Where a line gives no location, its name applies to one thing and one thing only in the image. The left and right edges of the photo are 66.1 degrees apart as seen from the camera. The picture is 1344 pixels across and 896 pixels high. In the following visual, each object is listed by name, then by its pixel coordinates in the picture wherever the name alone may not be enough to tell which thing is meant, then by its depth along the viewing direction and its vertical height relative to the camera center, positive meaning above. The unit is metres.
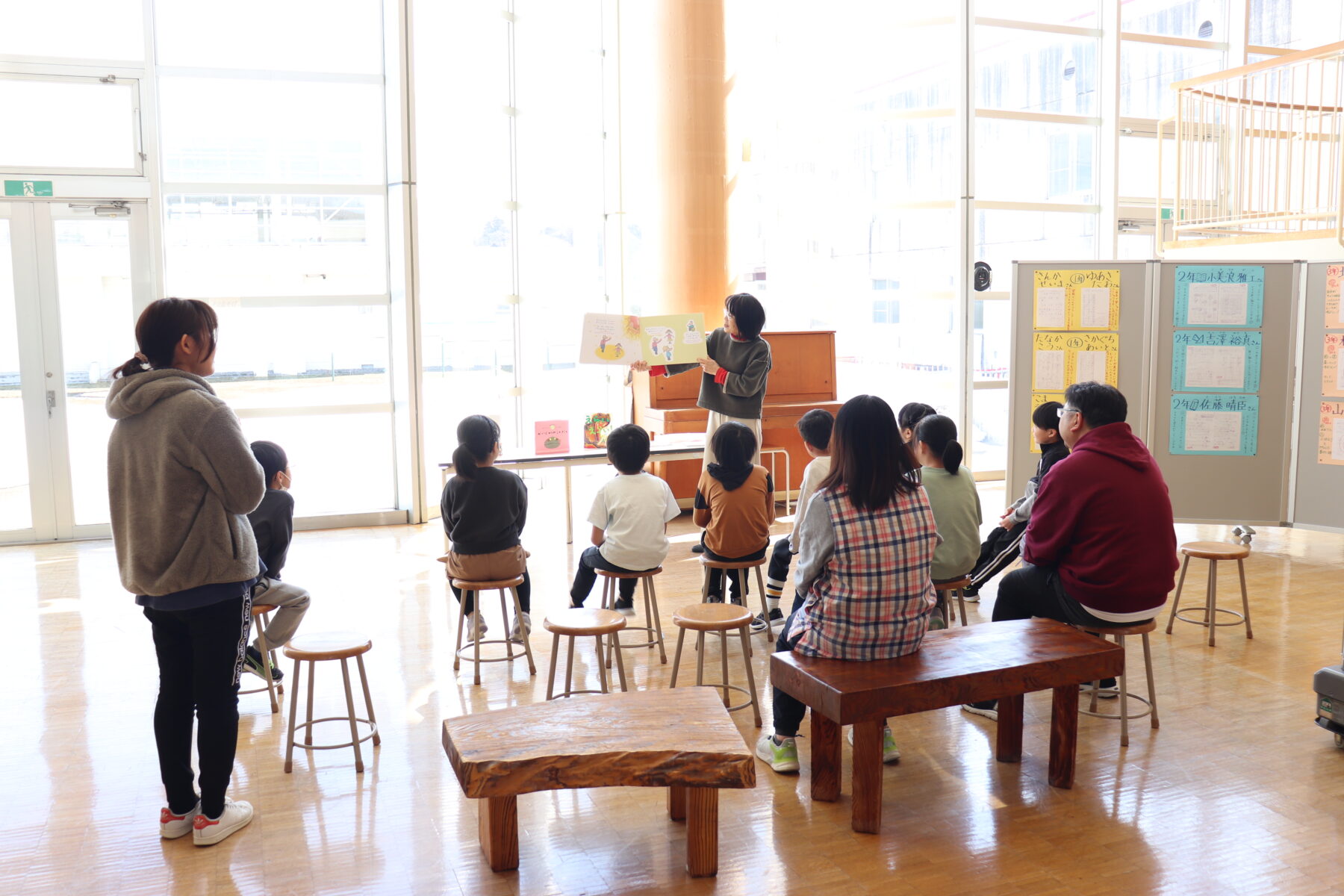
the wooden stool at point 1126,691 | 3.43 -1.22
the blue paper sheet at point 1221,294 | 6.11 +0.25
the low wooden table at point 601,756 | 2.51 -1.01
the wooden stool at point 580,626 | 3.51 -0.96
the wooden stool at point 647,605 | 4.22 -1.16
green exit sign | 6.36 +0.99
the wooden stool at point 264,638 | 3.77 -1.08
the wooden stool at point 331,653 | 3.29 -0.98
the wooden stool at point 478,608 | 4.04 -1.10
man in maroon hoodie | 3.40 -0.64
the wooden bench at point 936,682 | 2.78 -0.95
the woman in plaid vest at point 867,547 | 2.84 -0.57
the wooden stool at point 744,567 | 4.23 -1.02
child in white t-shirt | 4.21 -0.70
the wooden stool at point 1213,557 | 4.41 -0.94
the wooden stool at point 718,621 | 3.48 -0.94
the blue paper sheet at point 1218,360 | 6.16 -0.13
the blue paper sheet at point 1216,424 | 6.20 -0.52
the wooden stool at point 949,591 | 4.05 -1.06
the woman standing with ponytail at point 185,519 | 2.66 -0.44
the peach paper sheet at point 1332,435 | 5.97 -0.57
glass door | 6.47 +0.01
